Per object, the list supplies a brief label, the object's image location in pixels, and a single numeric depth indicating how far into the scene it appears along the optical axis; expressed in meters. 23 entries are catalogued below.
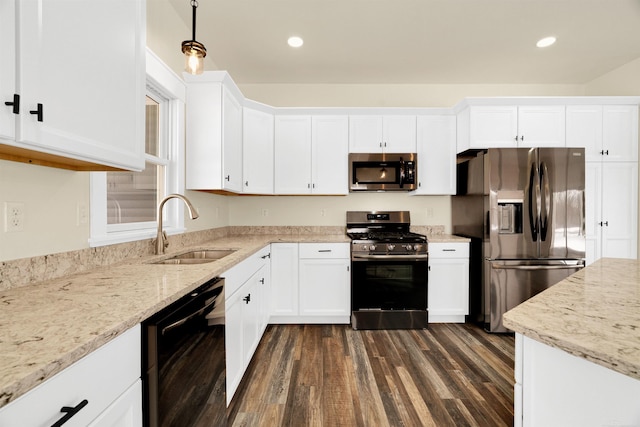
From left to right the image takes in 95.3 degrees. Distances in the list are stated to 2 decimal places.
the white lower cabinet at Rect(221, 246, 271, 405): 1.66
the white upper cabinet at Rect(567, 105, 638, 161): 3.04
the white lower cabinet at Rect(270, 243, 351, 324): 2.97
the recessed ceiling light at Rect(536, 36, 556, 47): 2.70
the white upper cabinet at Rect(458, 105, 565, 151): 3.05
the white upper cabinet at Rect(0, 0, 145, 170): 0.77
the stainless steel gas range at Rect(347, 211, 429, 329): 2.90
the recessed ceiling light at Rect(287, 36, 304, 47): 2.66
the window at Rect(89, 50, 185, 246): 1.55
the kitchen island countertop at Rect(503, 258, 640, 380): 0.62
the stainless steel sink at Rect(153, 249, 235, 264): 2.01
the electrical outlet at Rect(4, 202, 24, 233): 1.07
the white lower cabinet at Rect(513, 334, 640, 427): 0.63
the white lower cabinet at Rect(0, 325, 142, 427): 0.55
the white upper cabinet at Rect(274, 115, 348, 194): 3.27
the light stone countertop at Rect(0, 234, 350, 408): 0.57
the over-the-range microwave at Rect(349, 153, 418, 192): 3.21
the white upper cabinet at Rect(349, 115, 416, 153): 3.27
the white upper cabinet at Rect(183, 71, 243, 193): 2.40
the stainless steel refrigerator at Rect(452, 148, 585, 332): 2.78
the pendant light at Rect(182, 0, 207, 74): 1.57
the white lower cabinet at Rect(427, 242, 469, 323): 3.01
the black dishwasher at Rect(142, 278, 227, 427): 0.90
